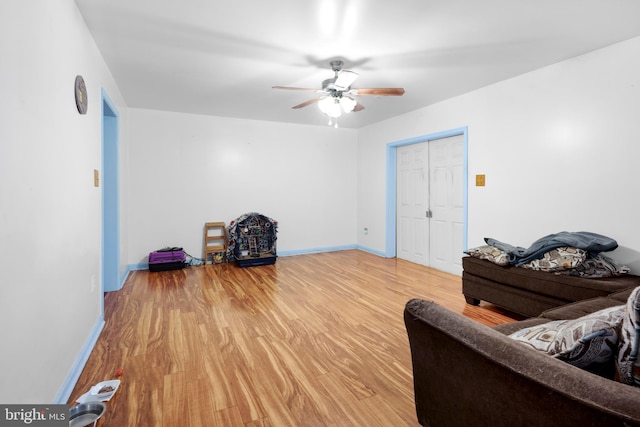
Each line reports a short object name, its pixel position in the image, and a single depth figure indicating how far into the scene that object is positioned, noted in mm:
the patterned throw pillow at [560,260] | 2736
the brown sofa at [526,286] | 2582
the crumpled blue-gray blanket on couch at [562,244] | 2746
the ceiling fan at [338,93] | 3225
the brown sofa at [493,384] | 783
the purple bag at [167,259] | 4988
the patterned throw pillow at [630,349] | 871
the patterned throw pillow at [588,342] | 973
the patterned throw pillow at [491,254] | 3165
